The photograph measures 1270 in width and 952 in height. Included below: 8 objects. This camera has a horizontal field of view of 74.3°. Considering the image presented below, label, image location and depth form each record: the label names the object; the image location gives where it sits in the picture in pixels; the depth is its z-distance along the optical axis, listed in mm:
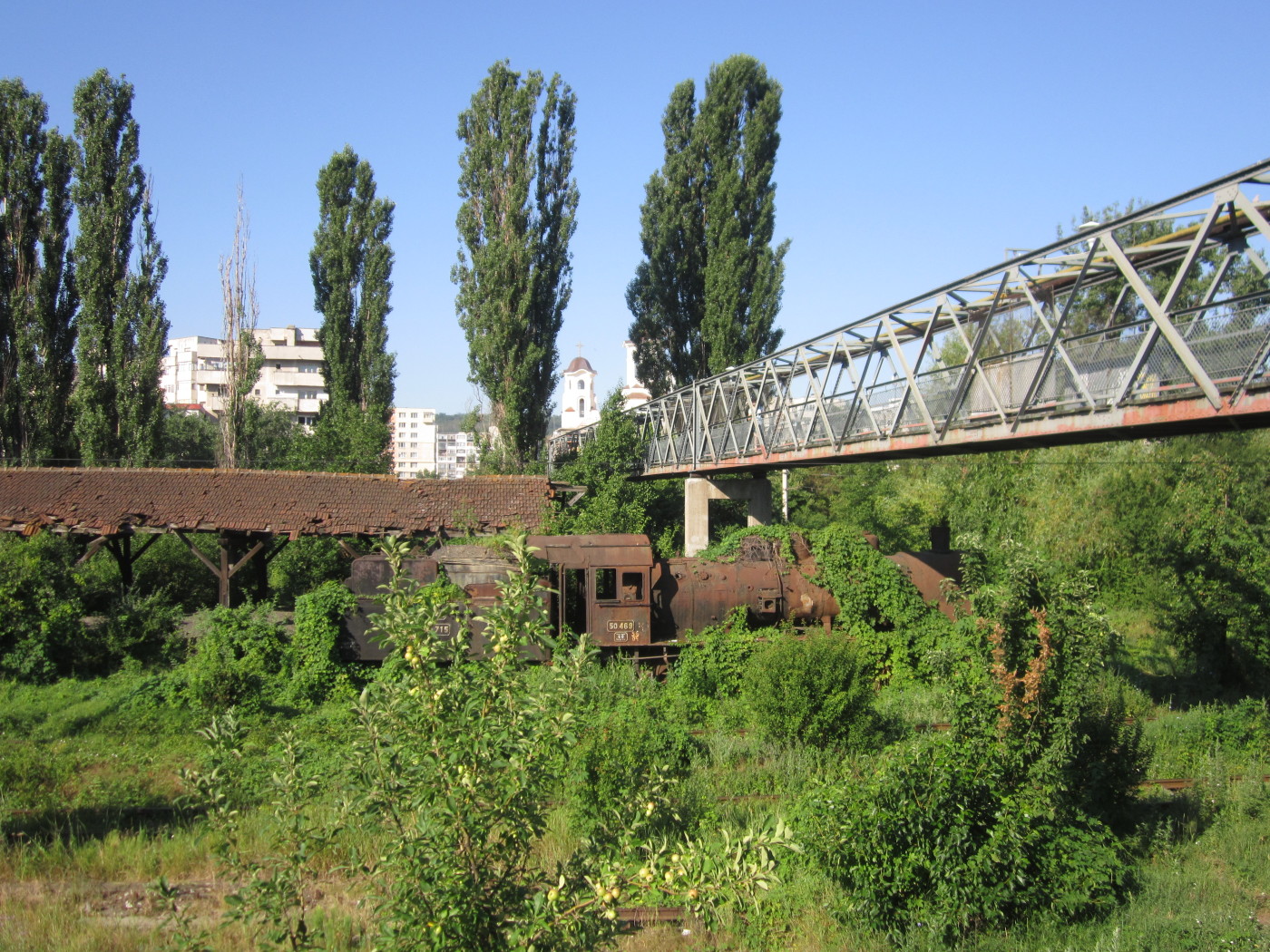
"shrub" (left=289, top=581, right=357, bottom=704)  14773
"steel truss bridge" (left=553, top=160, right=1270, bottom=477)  9812
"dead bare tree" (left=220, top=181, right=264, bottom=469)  33844
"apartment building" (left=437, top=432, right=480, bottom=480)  172075
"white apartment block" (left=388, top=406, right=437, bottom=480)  130875
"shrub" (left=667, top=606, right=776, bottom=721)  14867
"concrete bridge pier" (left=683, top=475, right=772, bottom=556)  25234
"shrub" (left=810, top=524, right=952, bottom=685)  15922
